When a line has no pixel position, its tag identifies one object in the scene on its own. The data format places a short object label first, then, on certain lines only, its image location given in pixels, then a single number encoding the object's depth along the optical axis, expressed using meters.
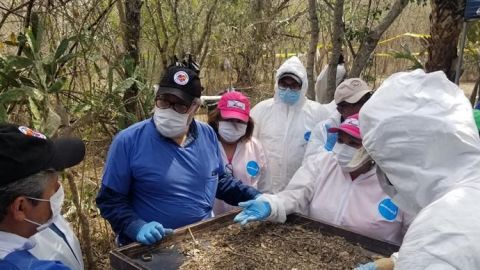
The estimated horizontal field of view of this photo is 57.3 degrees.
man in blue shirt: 2.04
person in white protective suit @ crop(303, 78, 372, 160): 2.88
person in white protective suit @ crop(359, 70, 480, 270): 1.00
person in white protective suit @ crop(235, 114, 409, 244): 2.03
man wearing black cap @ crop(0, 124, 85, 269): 1.22
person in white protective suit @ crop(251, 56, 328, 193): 3.08
